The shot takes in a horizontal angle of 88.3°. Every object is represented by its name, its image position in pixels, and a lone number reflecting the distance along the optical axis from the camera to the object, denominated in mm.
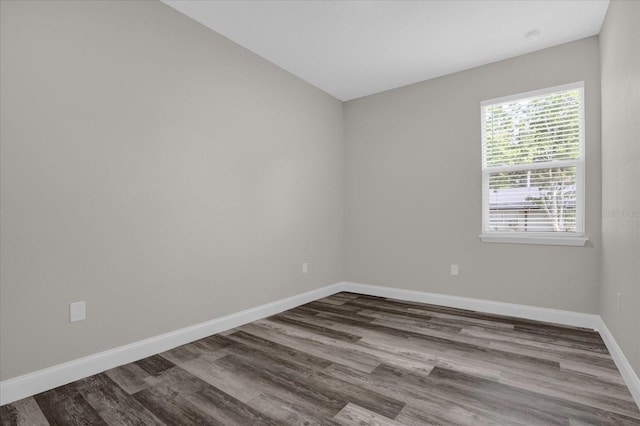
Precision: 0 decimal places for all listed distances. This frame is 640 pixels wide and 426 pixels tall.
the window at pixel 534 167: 3137
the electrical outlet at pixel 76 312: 2076
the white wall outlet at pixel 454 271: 3754
